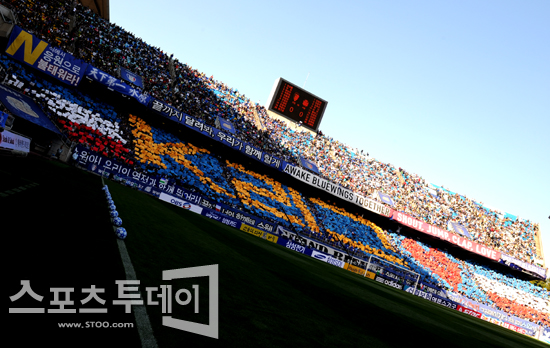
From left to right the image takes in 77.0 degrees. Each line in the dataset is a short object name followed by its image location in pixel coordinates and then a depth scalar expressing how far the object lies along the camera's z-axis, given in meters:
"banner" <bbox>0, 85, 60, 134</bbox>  19.67
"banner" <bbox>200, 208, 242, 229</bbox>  28.03
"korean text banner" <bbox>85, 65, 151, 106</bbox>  27.73
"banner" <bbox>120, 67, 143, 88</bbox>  31.08
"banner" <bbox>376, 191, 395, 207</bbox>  43.00
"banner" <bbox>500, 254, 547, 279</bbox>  42.91
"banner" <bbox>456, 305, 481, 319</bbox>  32.81
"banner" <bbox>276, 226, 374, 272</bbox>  30.80
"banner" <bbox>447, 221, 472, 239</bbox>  44.62
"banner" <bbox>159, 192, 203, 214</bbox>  26.59
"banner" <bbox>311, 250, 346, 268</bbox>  30.03
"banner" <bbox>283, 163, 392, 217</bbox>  37.88
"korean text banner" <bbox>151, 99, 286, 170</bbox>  31.22
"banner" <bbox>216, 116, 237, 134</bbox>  36.44
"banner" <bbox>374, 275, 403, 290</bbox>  31.50
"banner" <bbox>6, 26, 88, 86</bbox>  24.38
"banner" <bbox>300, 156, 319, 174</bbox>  41.00
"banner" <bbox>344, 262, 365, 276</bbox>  31.42
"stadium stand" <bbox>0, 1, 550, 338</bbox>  27.52
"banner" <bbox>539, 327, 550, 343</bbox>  33.38
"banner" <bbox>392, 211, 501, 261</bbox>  40.75
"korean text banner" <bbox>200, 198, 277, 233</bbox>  28.63
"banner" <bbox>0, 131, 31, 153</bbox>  14.51
